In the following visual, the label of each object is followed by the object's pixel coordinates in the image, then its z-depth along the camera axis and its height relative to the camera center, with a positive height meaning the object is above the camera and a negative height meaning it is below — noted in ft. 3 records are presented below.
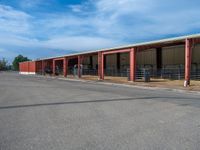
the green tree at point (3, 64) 274.93 +13.85
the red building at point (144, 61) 54.11 +5.47
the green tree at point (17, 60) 282.72 +21.29
